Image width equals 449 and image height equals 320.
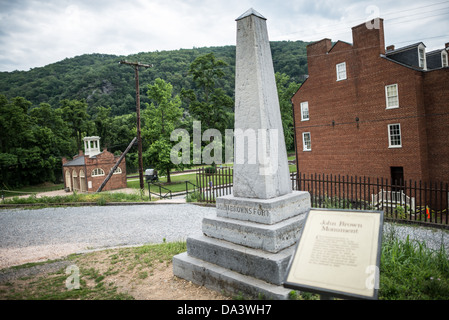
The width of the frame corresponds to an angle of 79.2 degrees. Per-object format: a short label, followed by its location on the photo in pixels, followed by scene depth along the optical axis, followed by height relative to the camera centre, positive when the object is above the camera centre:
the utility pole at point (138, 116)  21.13 +3.77
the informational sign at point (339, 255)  2.34 -1.01
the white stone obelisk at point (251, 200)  4.00 -0.74
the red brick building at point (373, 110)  16.59 +2.56
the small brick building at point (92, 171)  30.88 -0.63
